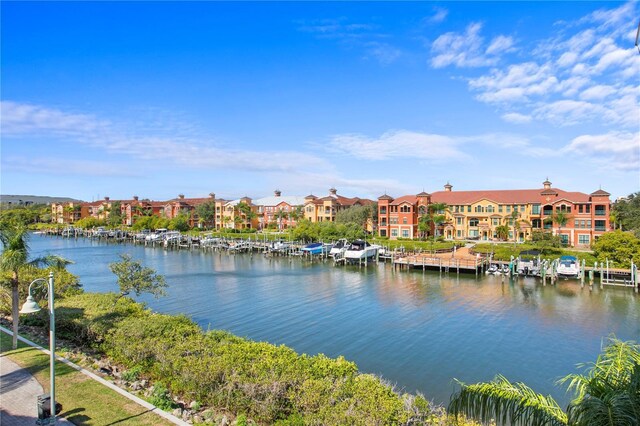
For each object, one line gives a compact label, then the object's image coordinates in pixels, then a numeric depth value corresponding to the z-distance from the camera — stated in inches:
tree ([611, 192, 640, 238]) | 2413.1
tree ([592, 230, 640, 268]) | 1584.6
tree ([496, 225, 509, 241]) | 2466.7
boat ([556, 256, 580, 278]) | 1621.6
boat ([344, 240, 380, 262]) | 2150.6
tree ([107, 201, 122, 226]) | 4333.2
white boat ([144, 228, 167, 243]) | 3403.1
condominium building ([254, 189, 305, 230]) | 3542.1
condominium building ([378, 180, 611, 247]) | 2256.4
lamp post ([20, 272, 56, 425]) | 409.7
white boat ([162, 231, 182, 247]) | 3189.0
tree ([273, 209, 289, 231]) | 3534.9
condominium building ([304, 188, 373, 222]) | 3390.7
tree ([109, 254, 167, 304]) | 928.9
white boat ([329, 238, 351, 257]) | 2290.8
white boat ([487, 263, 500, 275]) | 1791.3
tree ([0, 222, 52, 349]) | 621.9
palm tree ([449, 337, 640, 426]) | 217.3
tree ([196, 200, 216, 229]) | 3954.2
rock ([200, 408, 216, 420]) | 452.1
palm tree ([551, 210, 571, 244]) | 2218.3
